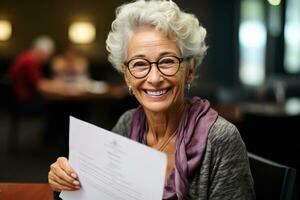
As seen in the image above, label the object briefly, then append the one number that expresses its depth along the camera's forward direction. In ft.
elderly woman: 6.69
